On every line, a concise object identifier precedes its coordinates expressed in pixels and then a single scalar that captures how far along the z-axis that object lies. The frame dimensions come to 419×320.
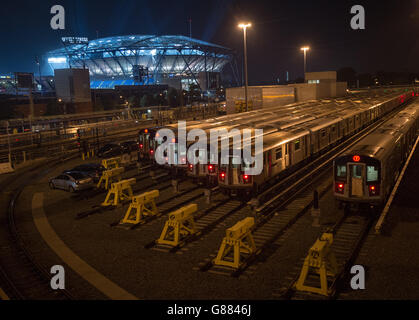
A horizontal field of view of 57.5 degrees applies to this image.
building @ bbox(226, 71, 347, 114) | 45.31
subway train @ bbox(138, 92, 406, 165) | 24.84
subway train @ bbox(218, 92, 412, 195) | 16.86
